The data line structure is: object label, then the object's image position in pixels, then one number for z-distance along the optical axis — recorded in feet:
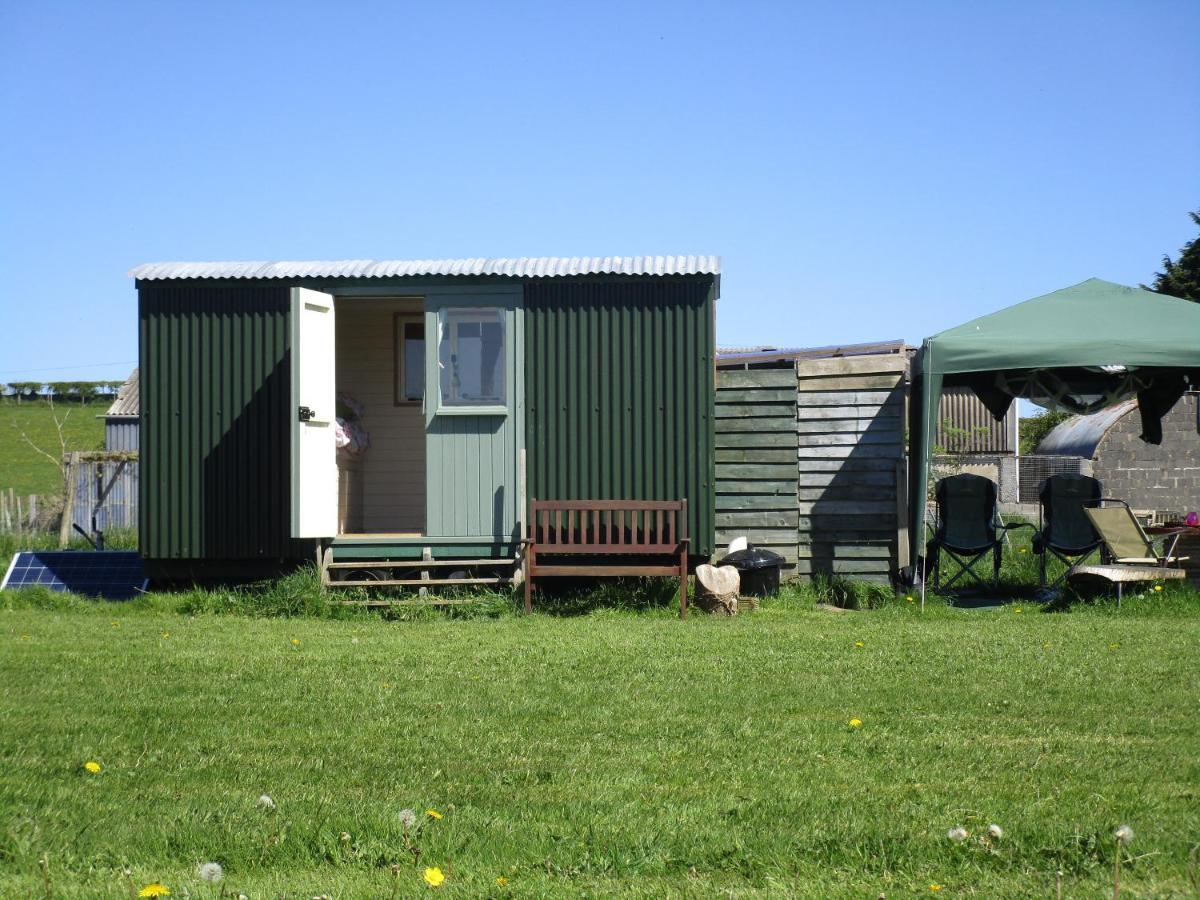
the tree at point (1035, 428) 104.94
